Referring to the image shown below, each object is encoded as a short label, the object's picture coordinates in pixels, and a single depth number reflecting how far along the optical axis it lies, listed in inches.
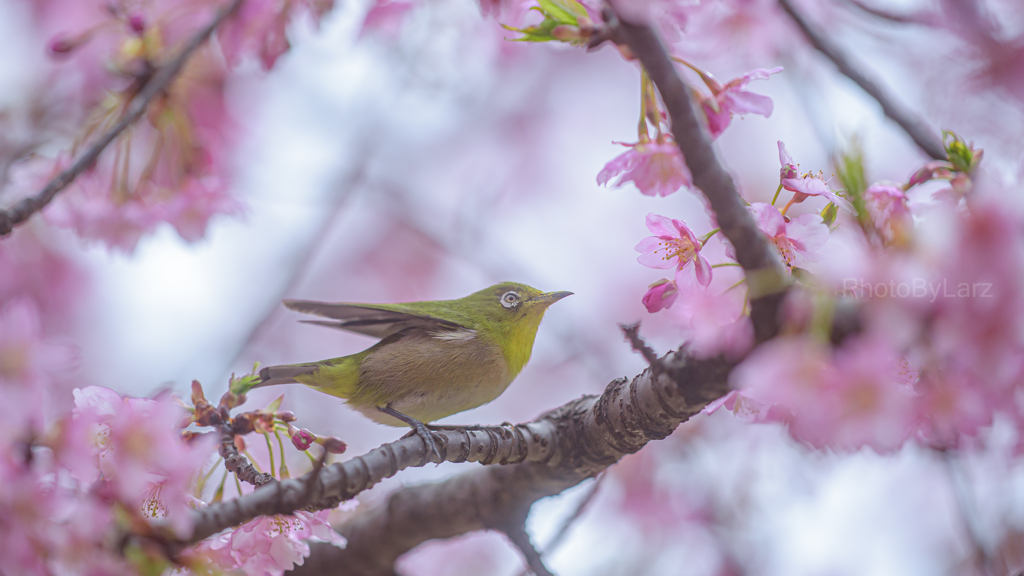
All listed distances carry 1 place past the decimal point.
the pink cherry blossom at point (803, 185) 212.4
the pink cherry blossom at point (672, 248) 212.7
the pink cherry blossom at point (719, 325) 197.5
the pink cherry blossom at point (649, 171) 213.0
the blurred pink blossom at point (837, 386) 160.7
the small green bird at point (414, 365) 215.3
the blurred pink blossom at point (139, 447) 187.3
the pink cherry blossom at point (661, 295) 212.9
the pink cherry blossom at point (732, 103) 212.9
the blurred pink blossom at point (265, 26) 215.6
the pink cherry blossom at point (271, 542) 212.9
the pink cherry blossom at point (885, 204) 212.3
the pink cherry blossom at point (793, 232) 212.5
